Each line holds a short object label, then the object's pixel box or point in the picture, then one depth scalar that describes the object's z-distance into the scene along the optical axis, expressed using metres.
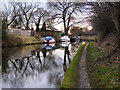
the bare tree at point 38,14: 43.52
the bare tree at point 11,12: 36.75
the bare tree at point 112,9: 7.93
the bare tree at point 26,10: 41.15
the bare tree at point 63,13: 33.72
